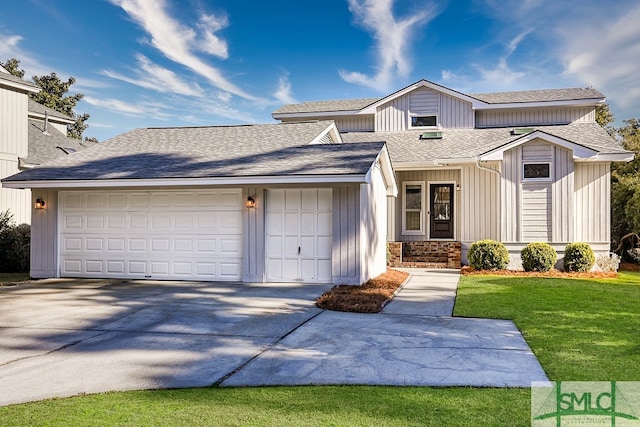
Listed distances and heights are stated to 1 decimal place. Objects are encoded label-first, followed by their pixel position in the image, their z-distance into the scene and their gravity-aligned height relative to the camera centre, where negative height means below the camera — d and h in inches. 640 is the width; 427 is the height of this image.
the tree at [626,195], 672.4 +38.3
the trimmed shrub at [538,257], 537.3 -40.9
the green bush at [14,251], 602.9 -39.4
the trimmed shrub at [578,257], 538.3 -41.4
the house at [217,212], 434.0 +7.8
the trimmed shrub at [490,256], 549.6 -40.7
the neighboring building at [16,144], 704.4 +118.7
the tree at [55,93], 1599.4 +452.7
